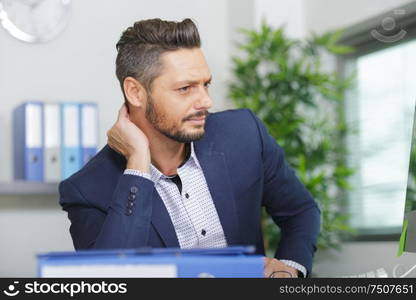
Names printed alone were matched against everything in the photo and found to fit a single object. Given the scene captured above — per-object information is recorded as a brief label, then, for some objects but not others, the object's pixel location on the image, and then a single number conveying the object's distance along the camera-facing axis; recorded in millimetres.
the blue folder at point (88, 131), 2953
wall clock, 3193
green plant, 3170
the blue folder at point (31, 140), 2867
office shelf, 2842
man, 1607
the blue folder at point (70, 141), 2920
